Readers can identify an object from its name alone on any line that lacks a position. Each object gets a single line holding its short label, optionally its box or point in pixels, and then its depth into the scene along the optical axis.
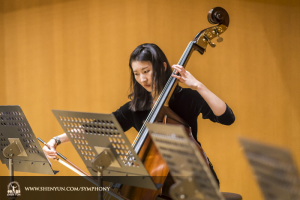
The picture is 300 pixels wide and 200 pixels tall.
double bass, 6.99
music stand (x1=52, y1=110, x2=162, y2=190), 6.71
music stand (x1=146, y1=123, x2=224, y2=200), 6.44
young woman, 7.33
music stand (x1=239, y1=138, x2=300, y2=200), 6.28
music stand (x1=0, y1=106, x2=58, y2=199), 6.99
